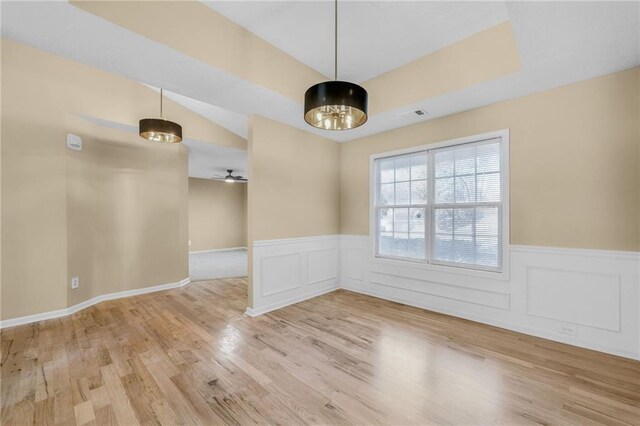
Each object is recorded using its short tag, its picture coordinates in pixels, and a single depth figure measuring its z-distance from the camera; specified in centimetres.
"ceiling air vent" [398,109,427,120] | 326
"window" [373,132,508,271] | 310
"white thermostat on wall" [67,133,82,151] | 335
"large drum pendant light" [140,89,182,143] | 328
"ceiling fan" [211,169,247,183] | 762
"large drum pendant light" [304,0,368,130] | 177
